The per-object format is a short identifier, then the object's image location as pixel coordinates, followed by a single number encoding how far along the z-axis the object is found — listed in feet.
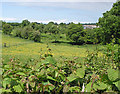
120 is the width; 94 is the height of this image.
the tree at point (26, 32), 182.24
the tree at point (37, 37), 172.96
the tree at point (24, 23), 257.14
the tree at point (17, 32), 187.73
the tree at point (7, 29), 182.13
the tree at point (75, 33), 175.10
